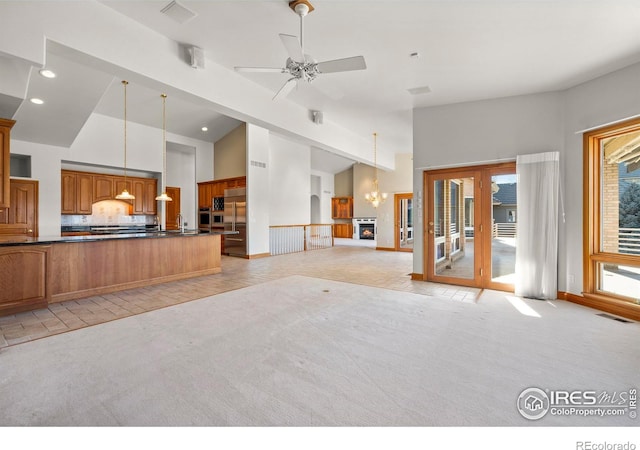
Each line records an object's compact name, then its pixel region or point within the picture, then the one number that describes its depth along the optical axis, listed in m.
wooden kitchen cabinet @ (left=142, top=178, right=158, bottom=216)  8.64
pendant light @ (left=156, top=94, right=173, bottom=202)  8.49
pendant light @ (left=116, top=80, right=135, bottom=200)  6.55
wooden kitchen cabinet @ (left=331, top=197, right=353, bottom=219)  15.80
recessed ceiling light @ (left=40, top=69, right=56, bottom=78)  3.99
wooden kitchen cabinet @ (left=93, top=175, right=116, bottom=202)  7.81
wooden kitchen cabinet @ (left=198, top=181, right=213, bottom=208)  9.87
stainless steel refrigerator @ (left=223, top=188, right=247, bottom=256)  8.46
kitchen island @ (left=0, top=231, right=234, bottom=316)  3.53
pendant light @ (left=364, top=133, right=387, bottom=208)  10.65
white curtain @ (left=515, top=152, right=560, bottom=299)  4.33
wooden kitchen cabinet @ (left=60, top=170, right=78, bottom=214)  7.26
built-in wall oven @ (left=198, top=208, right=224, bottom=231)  9.33
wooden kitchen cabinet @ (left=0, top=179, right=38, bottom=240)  6.29
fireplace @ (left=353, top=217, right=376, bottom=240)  15.02
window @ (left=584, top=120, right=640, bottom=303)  3.76
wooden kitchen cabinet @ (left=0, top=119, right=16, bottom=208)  3.90
